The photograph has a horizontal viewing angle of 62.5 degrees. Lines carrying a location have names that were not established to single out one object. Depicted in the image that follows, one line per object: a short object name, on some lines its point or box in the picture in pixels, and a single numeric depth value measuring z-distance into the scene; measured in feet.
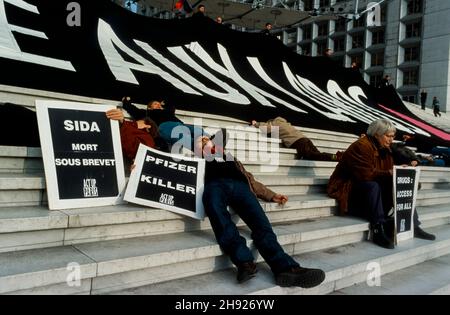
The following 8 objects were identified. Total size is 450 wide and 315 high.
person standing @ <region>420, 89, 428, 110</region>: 77.28
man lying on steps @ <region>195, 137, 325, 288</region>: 9.31
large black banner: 19.63
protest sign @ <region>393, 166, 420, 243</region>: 13.75
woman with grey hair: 13.69
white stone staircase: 8.04
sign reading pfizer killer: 10.68
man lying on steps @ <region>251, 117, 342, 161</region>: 20.40
